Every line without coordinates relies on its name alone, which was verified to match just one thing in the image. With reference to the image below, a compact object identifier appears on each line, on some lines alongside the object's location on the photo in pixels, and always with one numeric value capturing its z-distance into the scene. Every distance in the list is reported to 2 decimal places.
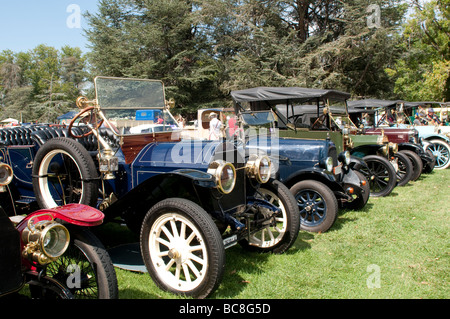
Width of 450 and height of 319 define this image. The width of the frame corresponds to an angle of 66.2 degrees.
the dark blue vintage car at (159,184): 2.87
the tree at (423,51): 19.78
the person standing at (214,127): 9.49
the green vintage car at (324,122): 6.21
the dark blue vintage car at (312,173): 4.67
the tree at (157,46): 24.11
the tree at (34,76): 40.28
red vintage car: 1.98
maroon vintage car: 8.33
